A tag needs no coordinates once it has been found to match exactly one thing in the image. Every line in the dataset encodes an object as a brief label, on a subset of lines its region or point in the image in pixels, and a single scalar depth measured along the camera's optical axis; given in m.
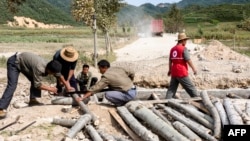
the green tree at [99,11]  19.34
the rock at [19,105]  9.80
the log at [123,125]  7.36
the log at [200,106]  7.95
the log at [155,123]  6.77
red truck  67.94
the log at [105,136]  7.09
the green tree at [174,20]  69.69
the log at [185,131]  6.71
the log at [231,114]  7.02
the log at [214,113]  6.78
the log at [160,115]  7.55
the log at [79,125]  7.25
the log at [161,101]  8.47
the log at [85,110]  7.72
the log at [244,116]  7.16
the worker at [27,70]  8.19
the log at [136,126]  6.88
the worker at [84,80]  10.94
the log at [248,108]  7.69
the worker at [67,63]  8.95
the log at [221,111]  7.16
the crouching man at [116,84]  8.37
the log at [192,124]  6.81
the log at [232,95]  9.92
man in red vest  9.27
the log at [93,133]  7.14
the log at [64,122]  7.79
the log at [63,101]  8.82
